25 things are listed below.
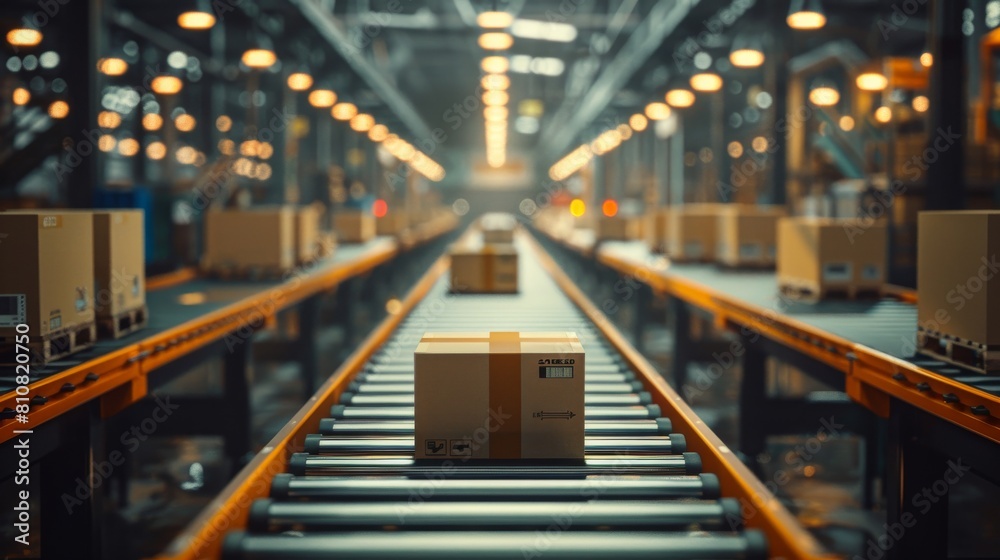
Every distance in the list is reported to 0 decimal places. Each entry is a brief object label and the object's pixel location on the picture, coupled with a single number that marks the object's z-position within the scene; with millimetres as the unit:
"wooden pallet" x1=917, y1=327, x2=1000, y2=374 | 4035
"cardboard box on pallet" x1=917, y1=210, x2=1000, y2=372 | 4031
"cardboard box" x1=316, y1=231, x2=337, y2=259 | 12562
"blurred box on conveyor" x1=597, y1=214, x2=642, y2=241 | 18219
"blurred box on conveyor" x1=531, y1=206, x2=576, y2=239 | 24141
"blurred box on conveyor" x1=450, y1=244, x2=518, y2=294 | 8633
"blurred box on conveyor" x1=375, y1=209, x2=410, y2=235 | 21469
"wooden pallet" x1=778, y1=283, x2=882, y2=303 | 7052
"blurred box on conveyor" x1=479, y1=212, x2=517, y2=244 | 12625
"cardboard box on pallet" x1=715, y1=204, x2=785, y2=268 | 10148
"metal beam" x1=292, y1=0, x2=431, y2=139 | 11688
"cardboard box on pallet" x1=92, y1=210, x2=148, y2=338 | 5242
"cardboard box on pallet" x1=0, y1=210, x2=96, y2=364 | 4312
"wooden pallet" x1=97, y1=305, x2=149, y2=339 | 5234
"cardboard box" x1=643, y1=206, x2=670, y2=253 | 13797
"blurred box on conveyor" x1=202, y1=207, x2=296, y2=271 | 9211
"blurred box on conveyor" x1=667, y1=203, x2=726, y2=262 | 11812
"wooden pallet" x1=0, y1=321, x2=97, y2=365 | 4355
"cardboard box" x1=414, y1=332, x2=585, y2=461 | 3100
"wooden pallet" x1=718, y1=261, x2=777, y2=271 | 10250
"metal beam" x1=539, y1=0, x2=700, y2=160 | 11812
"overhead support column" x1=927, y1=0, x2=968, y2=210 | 6754
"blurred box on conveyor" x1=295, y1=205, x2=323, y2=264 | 10336
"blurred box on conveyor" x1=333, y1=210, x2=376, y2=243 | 17516
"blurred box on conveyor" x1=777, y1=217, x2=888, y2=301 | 6984
